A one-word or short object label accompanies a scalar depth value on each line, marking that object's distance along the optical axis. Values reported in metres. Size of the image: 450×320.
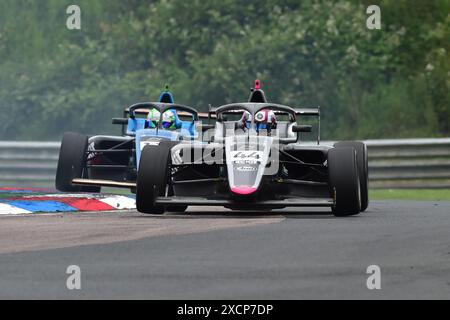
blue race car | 19.16
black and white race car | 14.49
